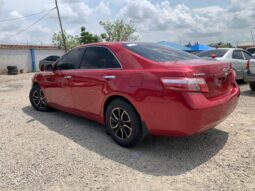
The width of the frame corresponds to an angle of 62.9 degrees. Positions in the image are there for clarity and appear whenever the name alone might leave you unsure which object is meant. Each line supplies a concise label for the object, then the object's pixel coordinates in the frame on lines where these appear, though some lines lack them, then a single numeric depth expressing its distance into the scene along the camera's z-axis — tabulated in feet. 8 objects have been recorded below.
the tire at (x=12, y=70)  56.49
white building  58.71
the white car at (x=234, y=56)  24.23
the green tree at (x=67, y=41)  83.01
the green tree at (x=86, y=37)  84.00
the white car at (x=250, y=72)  20.21
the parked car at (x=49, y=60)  55.77
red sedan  8.56
